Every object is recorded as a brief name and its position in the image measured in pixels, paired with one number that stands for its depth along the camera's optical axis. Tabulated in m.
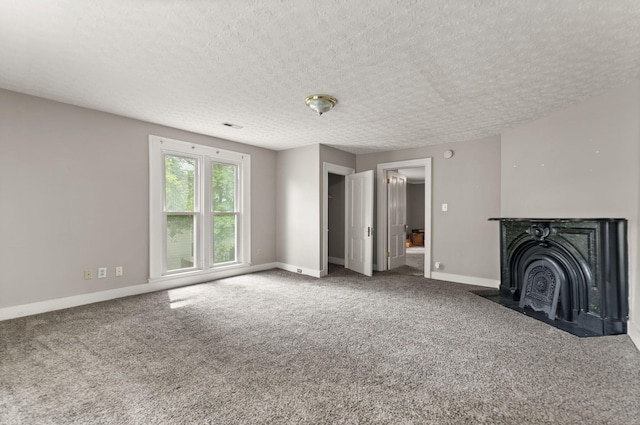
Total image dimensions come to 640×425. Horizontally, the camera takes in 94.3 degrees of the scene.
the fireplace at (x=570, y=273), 2.84
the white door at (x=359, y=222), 5.41
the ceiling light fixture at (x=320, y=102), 3.16
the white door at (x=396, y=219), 6.05
